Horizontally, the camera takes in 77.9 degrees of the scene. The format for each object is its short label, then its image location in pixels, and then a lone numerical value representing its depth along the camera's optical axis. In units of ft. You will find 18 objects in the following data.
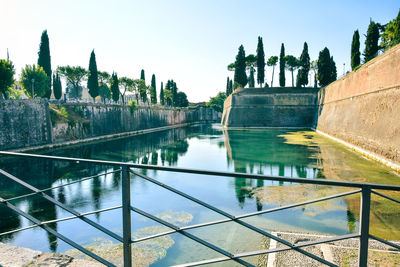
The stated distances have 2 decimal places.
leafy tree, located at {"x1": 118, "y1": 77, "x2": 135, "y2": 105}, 147.23
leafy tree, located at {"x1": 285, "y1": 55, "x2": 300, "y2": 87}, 165.96
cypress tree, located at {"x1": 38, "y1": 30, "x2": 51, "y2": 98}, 91.50
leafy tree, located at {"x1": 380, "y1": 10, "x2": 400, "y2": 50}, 76.33
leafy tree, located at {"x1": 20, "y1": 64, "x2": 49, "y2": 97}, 88.12
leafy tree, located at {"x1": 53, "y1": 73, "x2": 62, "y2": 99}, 112.16
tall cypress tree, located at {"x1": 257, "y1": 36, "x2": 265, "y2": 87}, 150.51
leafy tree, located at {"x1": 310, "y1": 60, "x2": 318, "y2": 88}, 183.07
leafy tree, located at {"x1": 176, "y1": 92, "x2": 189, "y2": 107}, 232.41
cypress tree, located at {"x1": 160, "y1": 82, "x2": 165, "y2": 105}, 197.36
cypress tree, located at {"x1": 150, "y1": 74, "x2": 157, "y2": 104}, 177.06
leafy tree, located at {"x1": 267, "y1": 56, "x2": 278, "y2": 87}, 168.66
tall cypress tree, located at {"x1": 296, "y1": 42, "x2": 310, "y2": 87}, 143.13
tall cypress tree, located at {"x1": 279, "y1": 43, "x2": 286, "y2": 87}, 148.66
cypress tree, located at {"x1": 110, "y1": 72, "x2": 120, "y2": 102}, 128.67
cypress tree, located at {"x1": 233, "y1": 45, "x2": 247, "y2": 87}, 153.17
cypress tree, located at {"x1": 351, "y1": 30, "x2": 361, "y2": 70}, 100.01
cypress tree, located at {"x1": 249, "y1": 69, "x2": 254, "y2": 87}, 191.89
